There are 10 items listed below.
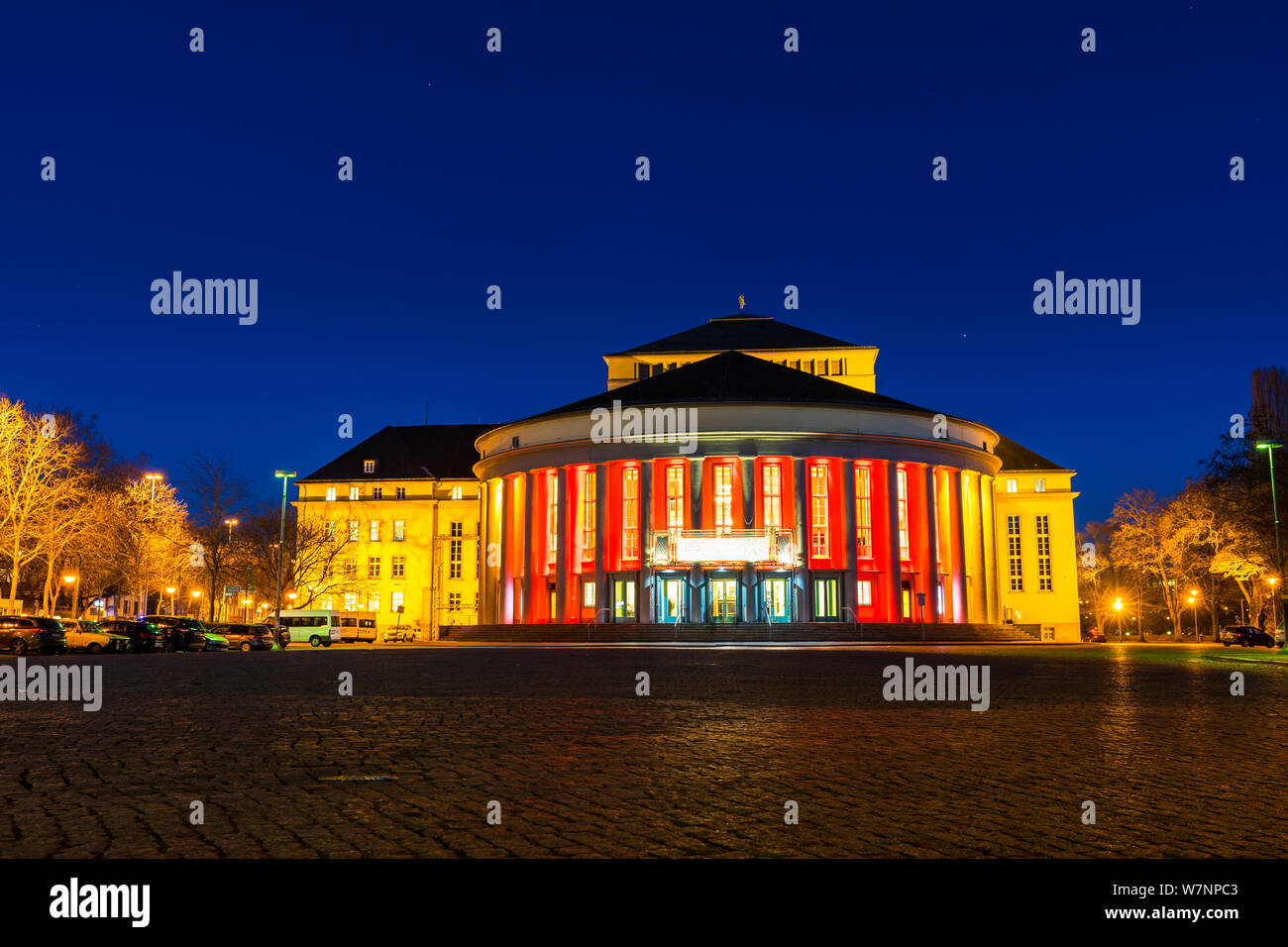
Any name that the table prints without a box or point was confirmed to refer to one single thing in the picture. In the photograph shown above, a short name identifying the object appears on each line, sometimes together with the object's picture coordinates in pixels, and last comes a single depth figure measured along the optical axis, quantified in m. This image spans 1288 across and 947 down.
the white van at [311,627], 67.81
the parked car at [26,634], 39.97
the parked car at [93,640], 44.59
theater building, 63.75
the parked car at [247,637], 53.44
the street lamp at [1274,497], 37.98
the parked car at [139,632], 44.79
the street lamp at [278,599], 55.17
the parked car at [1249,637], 56.16
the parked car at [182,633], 47.25
